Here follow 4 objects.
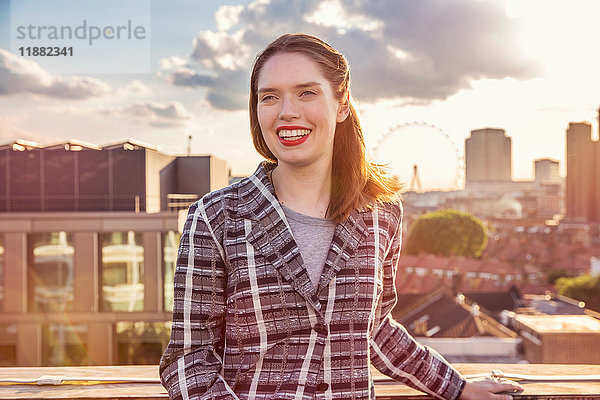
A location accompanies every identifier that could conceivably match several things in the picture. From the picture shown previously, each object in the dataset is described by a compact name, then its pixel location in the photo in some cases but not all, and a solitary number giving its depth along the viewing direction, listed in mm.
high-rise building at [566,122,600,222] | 51125
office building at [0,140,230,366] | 11047
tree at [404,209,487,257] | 32781
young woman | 1002
